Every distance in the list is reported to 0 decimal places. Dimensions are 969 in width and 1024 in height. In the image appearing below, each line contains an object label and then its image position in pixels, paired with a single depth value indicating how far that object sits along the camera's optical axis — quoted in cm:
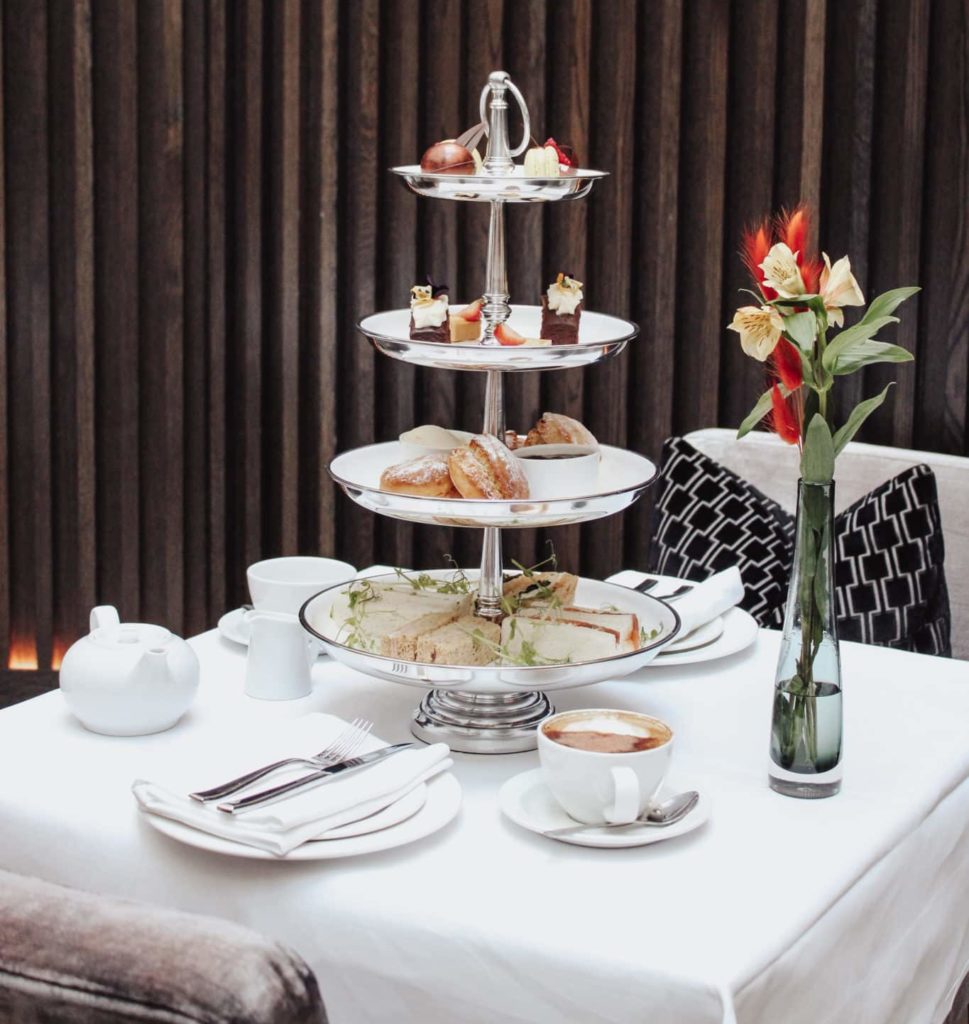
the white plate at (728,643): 249
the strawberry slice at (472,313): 239
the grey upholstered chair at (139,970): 163
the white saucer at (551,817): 207
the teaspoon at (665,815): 209
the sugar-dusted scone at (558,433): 236
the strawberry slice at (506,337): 232
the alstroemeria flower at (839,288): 215
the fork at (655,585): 267
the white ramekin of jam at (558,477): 228
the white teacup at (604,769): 206
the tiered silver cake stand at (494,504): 221
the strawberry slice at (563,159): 233
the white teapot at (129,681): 226
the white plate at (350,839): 204
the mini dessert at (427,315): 233
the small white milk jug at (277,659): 238
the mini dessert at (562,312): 236
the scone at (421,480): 226
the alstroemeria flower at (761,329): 217
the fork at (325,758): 210
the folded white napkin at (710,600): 255
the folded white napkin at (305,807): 205
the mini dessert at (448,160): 228
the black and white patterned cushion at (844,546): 299
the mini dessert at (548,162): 228
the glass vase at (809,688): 218
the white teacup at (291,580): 248
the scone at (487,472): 224
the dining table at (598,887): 196
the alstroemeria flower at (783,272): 215
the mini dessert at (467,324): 238
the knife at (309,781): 207
